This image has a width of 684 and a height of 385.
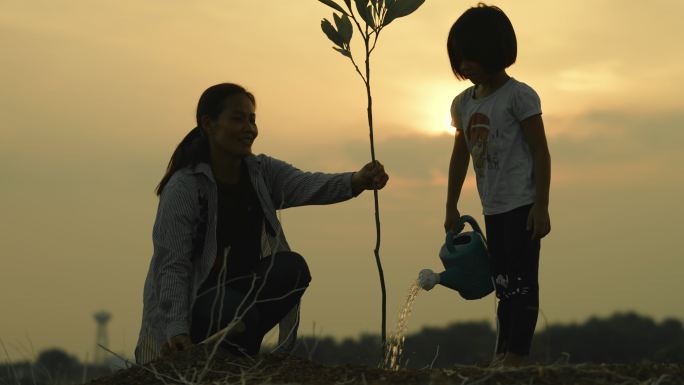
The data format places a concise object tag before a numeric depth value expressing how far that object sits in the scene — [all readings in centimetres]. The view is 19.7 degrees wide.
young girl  862
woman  913
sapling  891
